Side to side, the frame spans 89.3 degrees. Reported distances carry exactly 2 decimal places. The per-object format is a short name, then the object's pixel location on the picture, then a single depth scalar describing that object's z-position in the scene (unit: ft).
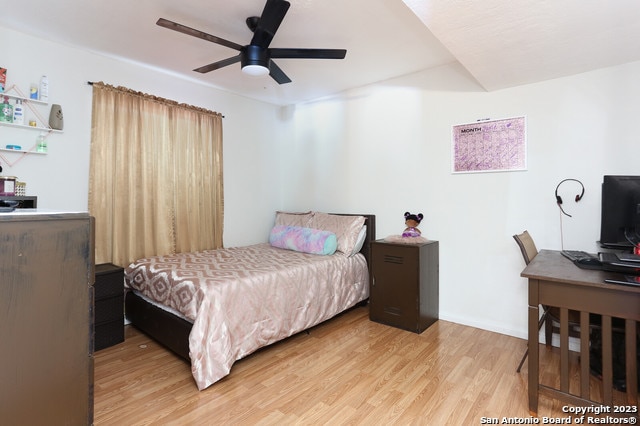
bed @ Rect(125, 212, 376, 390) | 6.89
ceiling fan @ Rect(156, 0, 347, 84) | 6.34
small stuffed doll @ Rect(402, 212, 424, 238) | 10.43
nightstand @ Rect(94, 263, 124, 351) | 8.43
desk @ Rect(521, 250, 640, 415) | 5.25
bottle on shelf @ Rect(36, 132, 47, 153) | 8.50
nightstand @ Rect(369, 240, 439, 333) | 9.48
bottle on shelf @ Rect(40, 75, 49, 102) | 8.48
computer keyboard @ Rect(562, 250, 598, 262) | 6.94
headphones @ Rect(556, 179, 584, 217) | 8.30
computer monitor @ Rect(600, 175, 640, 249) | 6.79
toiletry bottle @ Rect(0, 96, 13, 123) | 7.95
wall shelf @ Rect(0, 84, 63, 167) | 8.02
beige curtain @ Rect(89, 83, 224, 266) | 9.45
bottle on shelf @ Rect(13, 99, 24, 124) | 8.13
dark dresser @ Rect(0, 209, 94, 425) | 2.80
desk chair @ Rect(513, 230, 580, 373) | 7.02
